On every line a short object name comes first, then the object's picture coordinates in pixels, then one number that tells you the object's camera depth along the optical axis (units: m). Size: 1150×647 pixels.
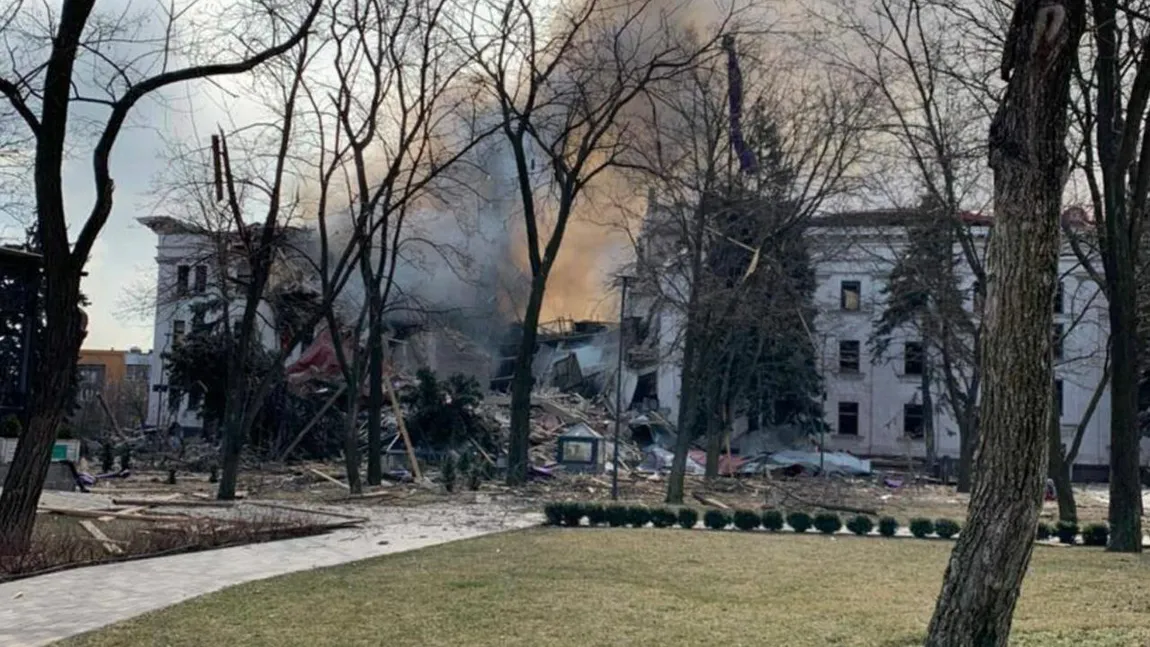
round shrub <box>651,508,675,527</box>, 16.19
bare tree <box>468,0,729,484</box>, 22.28
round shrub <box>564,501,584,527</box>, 16.20
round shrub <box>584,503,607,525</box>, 16.22
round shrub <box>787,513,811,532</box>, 16.09
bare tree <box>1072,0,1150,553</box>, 13.22
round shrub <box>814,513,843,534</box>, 16.00
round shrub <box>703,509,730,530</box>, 16.27
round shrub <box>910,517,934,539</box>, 15.69
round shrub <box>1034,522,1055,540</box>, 15.59
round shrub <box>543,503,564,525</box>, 16.27
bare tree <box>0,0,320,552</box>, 9.83
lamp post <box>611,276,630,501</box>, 20.06
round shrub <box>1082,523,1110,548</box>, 14.98
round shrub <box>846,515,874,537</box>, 15.93
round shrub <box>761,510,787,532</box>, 16.14
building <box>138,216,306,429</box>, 24.84
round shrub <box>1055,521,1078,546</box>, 15.27
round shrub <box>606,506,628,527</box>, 16.08
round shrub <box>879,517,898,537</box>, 15.84
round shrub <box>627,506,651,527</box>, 16.08
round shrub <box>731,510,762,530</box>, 16.27
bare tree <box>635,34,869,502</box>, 22.53
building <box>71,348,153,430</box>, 41.86
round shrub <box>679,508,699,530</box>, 16.17
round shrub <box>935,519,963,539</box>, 15.52
